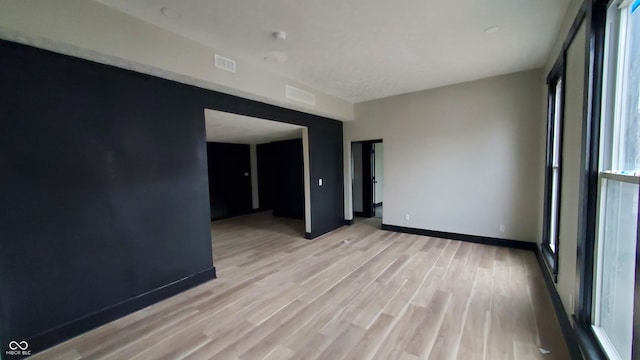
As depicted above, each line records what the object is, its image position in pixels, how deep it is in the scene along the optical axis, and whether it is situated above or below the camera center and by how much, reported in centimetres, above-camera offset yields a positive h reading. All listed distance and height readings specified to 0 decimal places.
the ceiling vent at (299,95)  404 +121
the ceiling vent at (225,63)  304 +130
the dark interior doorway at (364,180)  688 -42
